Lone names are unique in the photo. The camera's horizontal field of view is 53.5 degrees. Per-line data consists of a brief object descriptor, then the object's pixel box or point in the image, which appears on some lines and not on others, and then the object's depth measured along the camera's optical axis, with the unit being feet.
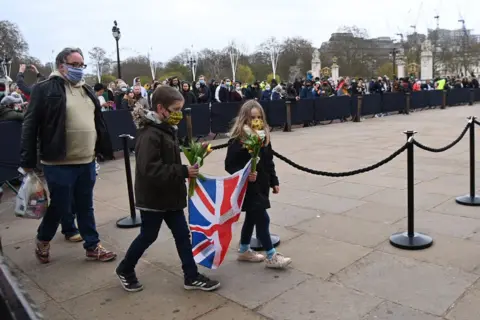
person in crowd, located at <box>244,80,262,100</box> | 61.26
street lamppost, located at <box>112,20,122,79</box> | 79.32
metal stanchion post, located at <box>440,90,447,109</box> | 85.46
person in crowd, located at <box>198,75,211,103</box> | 51.14
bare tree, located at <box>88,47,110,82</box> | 254.47
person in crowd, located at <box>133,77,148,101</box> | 37.38
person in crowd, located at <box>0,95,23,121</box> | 26.94
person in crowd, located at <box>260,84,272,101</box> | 59.96
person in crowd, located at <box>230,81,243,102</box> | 51.93
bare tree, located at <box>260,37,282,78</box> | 261.65
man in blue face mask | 13.32
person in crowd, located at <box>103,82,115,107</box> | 49.76
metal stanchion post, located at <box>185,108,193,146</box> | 41.57
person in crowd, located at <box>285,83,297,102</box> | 56.78
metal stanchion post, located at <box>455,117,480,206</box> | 19.47
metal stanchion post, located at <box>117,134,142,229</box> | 18.60
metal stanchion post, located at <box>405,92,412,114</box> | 74.28
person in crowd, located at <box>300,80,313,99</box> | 64.49
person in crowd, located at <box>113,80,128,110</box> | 45.75
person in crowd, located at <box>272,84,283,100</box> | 58.28
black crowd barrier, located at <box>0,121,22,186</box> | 25.50
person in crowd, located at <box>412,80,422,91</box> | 92.21
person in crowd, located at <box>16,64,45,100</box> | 23.89
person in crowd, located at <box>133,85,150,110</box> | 36.63
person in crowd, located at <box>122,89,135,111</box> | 39.17
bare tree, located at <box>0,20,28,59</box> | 197.57
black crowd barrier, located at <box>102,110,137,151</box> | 36.45
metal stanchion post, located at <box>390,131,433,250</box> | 15.19
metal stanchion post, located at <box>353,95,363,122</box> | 62.59
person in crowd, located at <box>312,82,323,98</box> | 65.24
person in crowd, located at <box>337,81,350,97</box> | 68.23
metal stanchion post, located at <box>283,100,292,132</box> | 51.94
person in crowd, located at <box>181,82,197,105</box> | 46.24
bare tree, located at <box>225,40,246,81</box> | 259.80
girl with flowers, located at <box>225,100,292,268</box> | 13.65
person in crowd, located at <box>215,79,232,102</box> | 52.30
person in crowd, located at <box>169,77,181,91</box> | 44.04
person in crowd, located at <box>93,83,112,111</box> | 36.04
